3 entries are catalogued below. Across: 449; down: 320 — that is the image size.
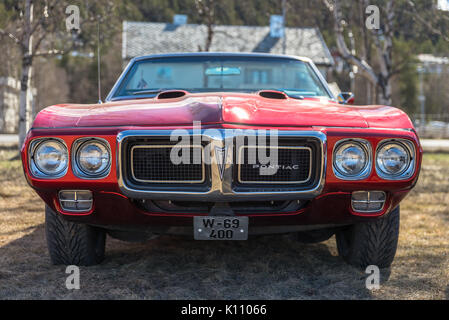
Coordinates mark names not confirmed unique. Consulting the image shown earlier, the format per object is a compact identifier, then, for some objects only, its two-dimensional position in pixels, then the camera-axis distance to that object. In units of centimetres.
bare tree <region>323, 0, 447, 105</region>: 1086
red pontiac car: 248
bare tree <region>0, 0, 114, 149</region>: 1048
